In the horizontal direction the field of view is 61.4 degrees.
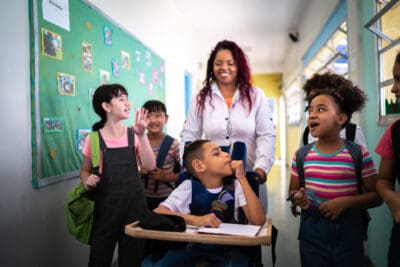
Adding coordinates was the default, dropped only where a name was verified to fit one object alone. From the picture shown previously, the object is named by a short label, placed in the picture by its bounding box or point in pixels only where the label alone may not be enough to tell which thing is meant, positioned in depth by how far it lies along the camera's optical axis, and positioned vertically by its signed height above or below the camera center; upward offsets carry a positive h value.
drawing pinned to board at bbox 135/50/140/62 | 3.56 +0.84
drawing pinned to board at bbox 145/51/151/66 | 3.93 +0.89
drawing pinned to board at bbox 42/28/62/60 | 2.00 +0.56
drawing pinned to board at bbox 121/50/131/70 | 3.20 +0.72
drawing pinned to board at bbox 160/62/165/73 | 4.53 +0.90
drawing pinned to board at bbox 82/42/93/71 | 2.48 +0.58
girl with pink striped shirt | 1.40 -0.27
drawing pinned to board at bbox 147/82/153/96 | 3.95 +0.54
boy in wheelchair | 1.28 -0.30
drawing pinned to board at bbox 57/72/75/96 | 2.17 +0.34
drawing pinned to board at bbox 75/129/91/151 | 2.38 -0.02
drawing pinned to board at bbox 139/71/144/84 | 3.67 +0.62
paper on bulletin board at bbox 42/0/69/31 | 2.03 +0.78
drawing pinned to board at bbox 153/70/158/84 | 4.21 +0.72
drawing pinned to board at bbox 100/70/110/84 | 2.75 +0.48
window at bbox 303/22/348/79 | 3.91 +1.05
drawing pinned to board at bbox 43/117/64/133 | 2.00 +0.07
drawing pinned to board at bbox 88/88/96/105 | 2.57 +0.32
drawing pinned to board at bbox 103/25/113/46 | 2.85 +0.85
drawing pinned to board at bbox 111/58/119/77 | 2.98 +0.60
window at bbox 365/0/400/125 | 2.18 +0.55
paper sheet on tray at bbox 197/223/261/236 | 1.13 -0.34
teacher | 1.88 +0.13
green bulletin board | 1.94 +0.42
